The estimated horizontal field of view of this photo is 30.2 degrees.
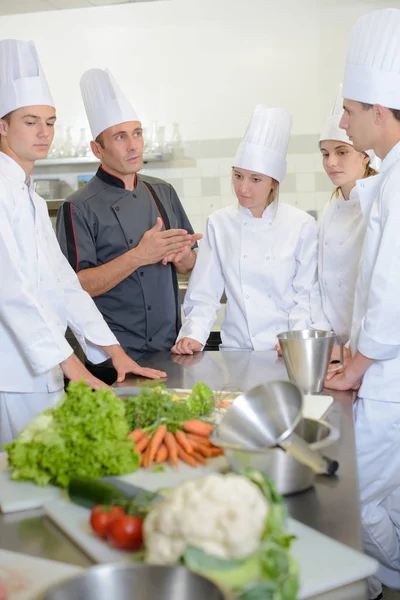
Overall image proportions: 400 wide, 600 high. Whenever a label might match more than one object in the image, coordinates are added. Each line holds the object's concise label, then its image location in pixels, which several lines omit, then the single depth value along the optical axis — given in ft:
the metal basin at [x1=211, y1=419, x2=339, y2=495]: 4.24
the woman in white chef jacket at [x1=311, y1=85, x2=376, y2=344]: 8.58
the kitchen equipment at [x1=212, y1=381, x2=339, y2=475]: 4.84
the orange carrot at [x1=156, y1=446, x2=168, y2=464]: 5.02
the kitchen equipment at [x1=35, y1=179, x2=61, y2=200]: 17.25
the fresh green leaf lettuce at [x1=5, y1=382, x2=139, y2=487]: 4.59
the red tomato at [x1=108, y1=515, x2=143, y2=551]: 3.59
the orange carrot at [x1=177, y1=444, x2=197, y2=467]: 4.93
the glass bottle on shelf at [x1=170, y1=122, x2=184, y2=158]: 17.17
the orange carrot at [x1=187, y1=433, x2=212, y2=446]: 5.22
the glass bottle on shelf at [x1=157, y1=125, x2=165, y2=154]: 16.97
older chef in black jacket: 9.78
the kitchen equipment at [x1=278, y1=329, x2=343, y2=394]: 6.68
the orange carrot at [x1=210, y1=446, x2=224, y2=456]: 5.08
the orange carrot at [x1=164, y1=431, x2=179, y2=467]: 4.96
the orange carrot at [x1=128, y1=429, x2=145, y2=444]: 5.26
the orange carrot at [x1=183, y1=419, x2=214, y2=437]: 5.36
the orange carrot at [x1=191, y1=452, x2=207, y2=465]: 4.98
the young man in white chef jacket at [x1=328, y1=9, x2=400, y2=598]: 6.61
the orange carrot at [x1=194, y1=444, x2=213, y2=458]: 5.05
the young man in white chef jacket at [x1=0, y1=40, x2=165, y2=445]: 7.18
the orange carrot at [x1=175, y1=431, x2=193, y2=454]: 5.07
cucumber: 4.03
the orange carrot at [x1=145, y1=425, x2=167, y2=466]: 5.00
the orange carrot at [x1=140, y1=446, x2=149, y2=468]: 5.00
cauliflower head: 3.17
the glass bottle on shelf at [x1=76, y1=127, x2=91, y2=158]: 17.26
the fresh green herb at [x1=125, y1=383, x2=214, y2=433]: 5.61
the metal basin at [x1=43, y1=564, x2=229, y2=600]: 3.05
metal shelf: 16.93
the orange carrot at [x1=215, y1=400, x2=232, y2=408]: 6.29
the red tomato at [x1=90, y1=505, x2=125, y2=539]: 3.78
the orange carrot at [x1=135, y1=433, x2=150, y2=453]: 5.12
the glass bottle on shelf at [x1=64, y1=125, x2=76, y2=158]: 17.35
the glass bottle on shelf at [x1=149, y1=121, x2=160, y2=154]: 16.92
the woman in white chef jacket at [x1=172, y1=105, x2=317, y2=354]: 9.31
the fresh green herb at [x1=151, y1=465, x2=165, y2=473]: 4.88
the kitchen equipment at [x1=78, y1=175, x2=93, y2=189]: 17.52
